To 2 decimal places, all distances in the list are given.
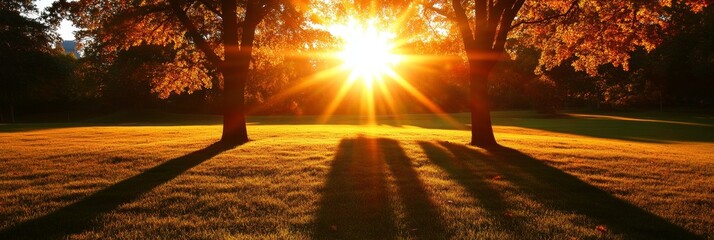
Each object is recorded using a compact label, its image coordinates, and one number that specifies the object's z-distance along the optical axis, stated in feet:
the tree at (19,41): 149.18
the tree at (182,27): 51.01
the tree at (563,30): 46.34
